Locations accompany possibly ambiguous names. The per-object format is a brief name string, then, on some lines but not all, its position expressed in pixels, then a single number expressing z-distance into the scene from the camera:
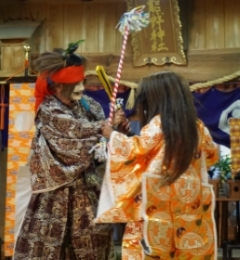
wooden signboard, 7.95
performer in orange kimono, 3.81
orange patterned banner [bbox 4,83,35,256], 7.37
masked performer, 4.81
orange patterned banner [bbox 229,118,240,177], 7.61
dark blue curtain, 8.10
